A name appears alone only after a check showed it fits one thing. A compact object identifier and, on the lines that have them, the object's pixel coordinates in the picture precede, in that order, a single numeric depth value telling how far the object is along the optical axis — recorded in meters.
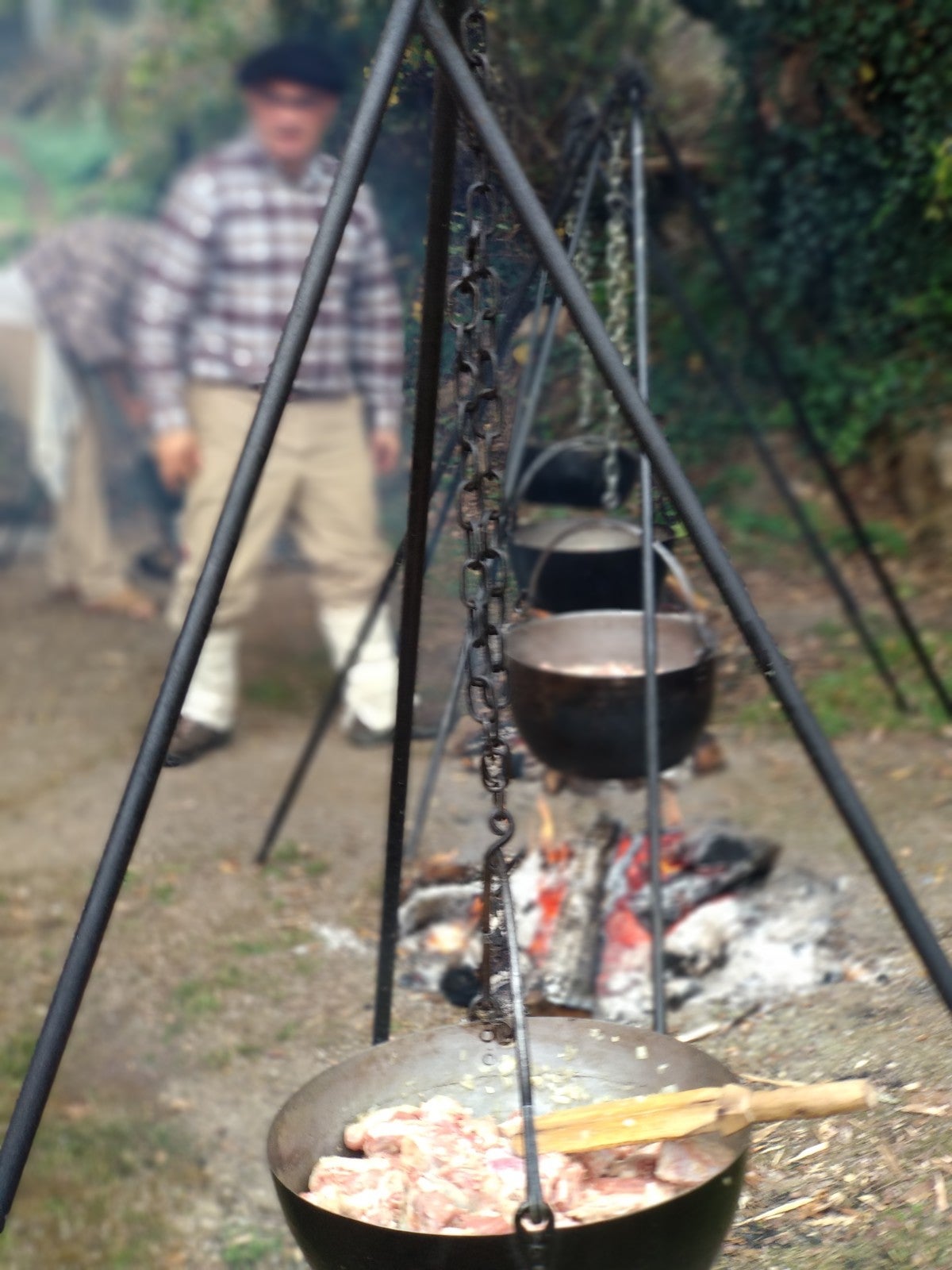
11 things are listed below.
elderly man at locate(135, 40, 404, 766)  5.40
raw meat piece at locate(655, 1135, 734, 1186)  1.85
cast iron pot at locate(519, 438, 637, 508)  4.12
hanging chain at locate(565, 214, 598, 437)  3.80
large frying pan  1.66
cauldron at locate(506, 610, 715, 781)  3.20
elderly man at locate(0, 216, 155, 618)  7.68
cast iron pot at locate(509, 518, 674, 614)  3.66
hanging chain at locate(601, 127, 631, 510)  3.70
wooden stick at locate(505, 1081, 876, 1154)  1.64
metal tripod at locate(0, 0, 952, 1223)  1.89
